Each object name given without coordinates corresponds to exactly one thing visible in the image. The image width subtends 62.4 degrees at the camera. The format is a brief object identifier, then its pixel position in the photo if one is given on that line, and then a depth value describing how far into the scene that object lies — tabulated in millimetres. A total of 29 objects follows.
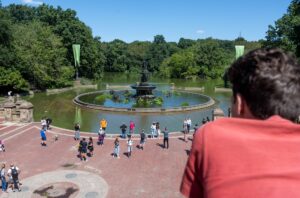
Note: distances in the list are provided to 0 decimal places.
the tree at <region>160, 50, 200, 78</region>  59987
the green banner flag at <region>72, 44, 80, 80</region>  42366
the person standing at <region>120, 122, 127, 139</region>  16605
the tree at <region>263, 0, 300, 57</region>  30074
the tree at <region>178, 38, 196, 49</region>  85128
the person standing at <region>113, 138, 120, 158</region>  13940
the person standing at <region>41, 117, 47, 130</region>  17268
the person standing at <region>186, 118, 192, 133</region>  17513
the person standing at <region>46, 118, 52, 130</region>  18620
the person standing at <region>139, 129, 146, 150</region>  15171
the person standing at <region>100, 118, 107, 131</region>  17566
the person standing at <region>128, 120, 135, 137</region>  17436
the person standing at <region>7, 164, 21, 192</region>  10798
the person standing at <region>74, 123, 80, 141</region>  16517
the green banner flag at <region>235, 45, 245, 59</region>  37519
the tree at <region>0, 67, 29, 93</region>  31344
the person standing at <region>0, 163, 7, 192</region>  10826
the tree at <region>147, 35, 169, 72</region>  72830
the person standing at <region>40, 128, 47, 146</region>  15683
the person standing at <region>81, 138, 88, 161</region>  13552
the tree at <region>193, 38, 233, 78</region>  59970
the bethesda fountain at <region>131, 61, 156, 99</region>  30255
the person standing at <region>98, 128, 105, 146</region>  15835
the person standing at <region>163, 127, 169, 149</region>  15142
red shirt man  982
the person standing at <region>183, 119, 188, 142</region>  17012
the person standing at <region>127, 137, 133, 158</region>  14191
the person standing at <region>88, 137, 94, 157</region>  14088
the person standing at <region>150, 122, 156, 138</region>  17008
